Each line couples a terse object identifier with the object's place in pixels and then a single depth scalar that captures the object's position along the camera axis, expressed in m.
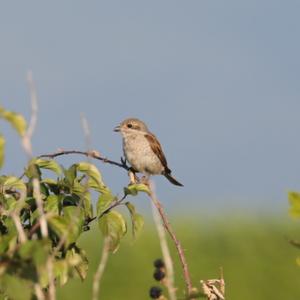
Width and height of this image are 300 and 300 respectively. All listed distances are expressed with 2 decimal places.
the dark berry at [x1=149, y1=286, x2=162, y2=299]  8.54
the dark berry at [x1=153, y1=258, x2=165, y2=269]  8.43
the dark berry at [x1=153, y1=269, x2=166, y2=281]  8.34
